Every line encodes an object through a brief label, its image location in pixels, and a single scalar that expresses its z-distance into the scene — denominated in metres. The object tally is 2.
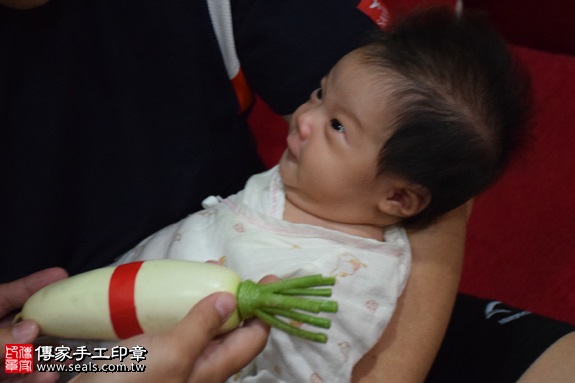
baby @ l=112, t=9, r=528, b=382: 0.80
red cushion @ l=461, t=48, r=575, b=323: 1.38
